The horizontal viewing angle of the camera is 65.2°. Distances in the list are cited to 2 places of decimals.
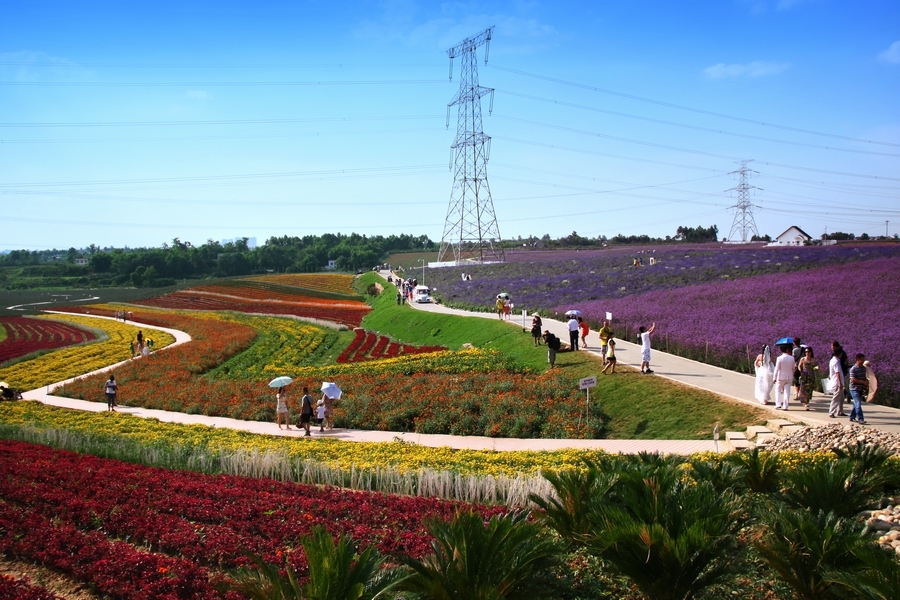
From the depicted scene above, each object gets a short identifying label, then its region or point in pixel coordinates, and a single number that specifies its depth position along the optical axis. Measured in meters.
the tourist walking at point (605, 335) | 24.55
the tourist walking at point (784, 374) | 17.44
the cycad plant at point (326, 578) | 6.46
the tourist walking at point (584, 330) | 28.77
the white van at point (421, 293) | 57.62
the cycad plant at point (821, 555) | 6.71
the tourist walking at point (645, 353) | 22.72
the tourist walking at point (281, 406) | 22.17
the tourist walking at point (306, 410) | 21.03
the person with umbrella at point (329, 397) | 21.56
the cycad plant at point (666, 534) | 7.16
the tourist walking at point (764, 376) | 18.30
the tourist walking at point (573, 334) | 28.06
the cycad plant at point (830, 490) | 9.55
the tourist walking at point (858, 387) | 16.03
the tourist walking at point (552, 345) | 25.88
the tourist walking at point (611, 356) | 23.42
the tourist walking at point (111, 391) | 25.56
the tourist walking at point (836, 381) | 16.59
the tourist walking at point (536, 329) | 30.31
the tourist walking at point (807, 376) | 17.95
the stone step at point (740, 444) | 15.15
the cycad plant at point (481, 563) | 6.93
